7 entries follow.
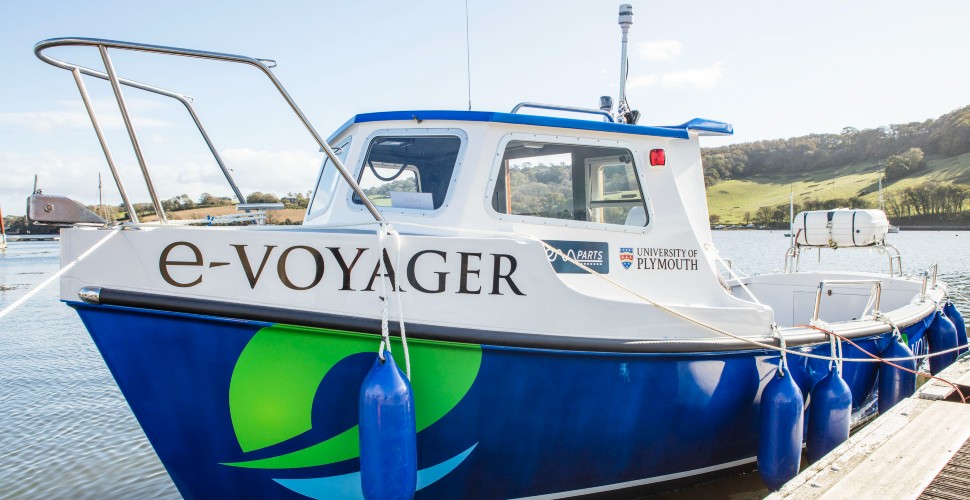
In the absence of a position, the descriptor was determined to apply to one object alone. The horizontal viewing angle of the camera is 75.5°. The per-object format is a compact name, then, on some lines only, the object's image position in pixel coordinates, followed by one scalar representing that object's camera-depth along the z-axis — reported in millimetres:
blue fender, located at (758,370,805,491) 4188
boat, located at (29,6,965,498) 3143
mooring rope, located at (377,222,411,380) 3189
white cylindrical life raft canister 7008
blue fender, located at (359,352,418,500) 2986
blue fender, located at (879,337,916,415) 5707
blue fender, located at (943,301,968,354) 7821
